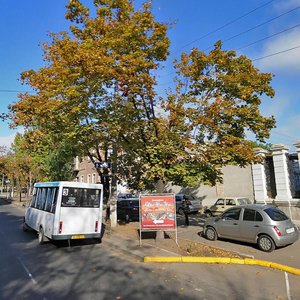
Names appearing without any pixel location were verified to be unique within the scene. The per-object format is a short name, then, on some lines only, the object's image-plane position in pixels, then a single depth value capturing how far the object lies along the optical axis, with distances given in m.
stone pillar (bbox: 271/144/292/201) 19.48
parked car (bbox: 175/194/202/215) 24.35
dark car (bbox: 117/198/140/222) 20.94
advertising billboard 11.94
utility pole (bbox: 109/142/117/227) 16.84
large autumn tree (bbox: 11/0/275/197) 11.58
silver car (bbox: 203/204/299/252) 10.83
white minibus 11.62
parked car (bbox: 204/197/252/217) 20.91
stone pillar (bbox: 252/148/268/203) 21.31
